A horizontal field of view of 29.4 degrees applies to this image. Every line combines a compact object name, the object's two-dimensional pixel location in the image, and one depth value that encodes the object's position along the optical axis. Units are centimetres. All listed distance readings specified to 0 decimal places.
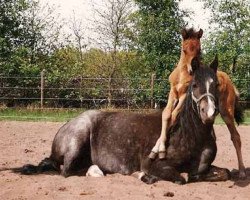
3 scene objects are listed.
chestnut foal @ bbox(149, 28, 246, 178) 706
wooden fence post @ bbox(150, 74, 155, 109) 2350
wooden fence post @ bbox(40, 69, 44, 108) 2175
